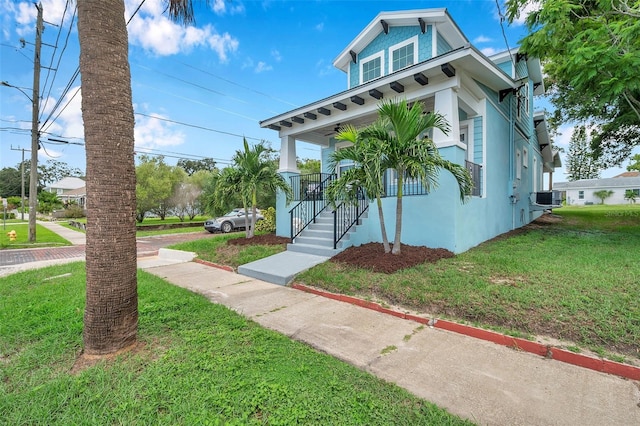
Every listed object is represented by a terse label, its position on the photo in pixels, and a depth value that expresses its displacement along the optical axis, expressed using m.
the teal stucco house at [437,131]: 6.39
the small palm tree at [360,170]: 5.26
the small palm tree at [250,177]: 8.95
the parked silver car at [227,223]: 16.28
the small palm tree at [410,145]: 5.20
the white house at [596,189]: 37.72
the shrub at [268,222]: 12.35
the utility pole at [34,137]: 12.74
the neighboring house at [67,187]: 50.92
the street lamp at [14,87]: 12.50
